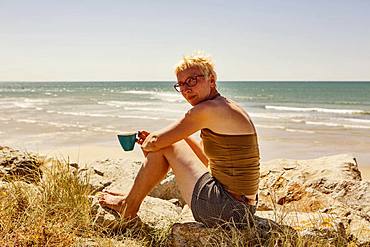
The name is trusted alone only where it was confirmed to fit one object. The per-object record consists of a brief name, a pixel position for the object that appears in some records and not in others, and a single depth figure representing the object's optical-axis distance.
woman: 3.39
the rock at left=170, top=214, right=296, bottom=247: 3.18
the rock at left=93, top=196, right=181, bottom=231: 3.76
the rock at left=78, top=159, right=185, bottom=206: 4.64
